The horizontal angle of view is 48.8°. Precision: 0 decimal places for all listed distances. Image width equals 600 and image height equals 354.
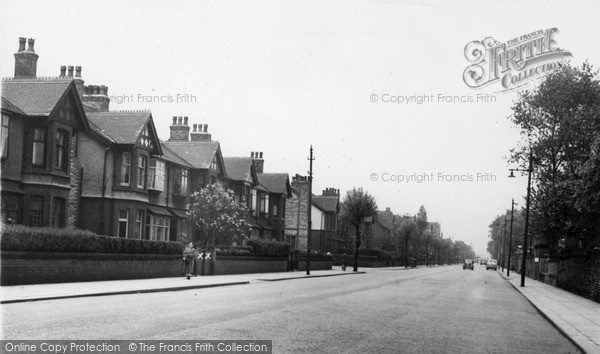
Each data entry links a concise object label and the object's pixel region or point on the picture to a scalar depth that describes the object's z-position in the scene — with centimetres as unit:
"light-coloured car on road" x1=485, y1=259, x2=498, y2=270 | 10206
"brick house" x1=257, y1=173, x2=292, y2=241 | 6650
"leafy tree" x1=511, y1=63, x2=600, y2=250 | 4188
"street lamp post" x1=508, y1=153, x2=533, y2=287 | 4210
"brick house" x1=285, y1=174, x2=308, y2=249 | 7762
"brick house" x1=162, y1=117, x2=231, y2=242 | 4738
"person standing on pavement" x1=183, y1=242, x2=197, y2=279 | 3183
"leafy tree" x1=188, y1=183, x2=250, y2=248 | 4541
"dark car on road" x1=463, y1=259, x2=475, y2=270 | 9888
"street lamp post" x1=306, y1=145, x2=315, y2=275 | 4612
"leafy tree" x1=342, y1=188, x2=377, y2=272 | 6894
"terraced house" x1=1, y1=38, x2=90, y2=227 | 3039
